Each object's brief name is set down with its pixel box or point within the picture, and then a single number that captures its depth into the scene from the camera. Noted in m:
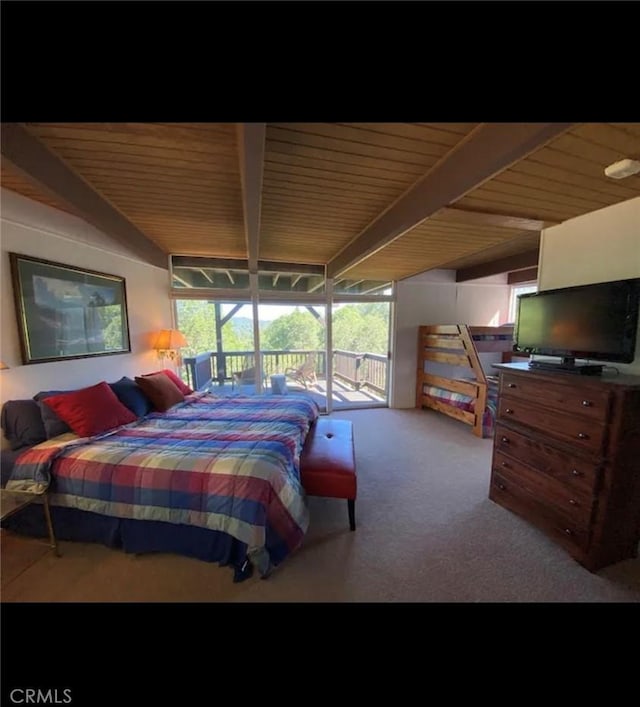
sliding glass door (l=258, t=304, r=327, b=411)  4.34
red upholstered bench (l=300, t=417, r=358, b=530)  1.82
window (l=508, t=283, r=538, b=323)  4.91
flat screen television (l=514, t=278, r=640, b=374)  1.58
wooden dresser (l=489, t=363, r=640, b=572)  1.48
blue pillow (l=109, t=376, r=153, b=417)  2.42
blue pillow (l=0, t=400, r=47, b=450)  1.86
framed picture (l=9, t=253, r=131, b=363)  2.00
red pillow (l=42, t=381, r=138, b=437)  1.95
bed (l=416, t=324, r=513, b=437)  3.54
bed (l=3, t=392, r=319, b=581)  1.50
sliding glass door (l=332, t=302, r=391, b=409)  4.66
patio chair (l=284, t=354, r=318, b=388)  4.70
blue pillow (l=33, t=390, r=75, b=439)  1.90
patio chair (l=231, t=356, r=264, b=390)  4.41
